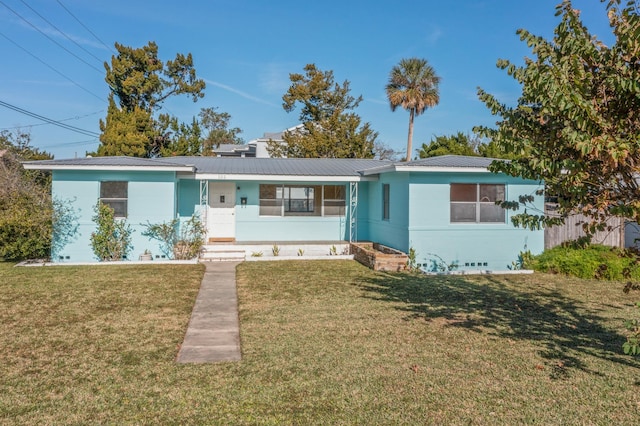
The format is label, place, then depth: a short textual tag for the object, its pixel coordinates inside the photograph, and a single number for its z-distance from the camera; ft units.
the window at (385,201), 50.17
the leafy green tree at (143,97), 85.61
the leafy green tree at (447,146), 90.68
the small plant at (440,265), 43.78
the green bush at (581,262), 38.04
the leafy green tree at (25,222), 43.32
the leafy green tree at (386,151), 160.13
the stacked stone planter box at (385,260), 41.63
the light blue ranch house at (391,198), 43.37
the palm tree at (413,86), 101.24
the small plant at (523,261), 43.93
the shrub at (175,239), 45.78
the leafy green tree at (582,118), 13.21
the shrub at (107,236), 43.96
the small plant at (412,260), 42.70
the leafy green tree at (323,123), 102.89
